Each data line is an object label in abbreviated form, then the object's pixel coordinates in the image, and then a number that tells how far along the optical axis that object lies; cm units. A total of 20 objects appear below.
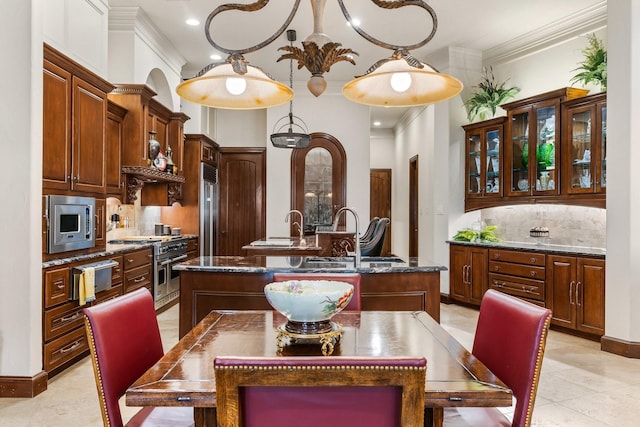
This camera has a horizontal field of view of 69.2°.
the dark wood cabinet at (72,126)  319
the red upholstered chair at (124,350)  144
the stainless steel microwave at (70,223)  317
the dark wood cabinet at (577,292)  414
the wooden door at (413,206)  858
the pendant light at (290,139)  547
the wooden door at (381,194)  1153
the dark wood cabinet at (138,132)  488
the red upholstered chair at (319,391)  91
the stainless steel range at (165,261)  505
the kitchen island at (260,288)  297
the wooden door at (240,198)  809
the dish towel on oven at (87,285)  340
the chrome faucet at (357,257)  301
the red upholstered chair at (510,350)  143
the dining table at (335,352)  116
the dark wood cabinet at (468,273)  543
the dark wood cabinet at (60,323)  312
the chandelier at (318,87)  208
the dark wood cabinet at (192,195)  657
